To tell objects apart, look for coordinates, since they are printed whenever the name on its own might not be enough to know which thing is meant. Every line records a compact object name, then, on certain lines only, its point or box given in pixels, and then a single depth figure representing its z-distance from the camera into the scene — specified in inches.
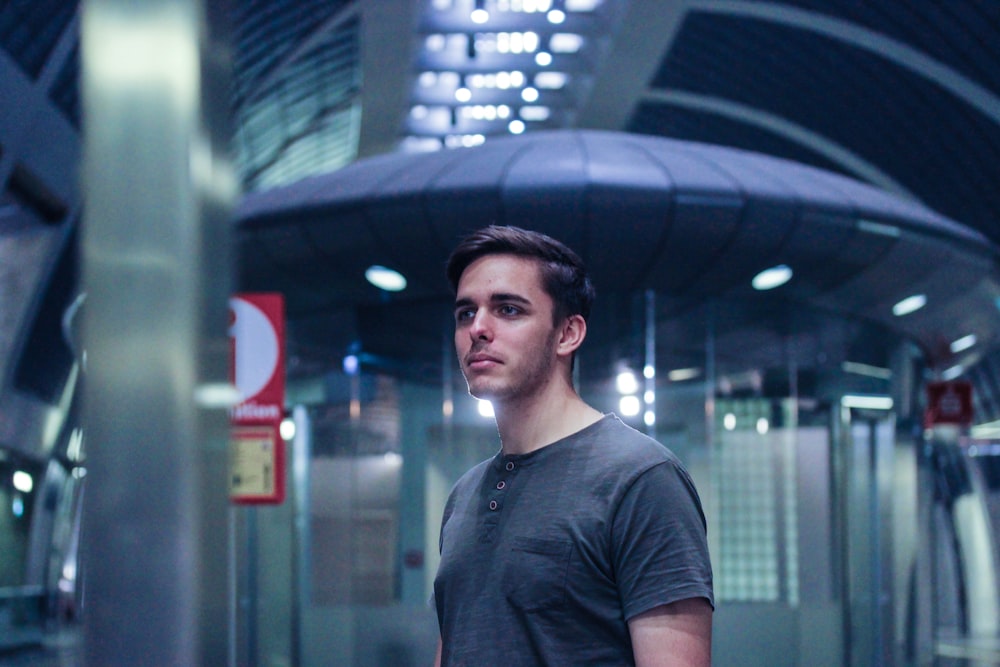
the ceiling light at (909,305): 471.3
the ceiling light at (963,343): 541.2
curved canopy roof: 394.0
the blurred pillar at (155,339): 49.4
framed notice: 248.7
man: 80.9
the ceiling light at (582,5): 1244.5
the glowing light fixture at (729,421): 456.1
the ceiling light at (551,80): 1424.7
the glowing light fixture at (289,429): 471.8
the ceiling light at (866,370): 477.1
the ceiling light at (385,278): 431.2
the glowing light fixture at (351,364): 456.8
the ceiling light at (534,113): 1514.5
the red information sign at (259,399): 249.4
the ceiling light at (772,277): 431.5
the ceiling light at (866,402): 479.5
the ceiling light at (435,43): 1339.8
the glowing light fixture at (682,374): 453.7
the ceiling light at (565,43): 1326.3
